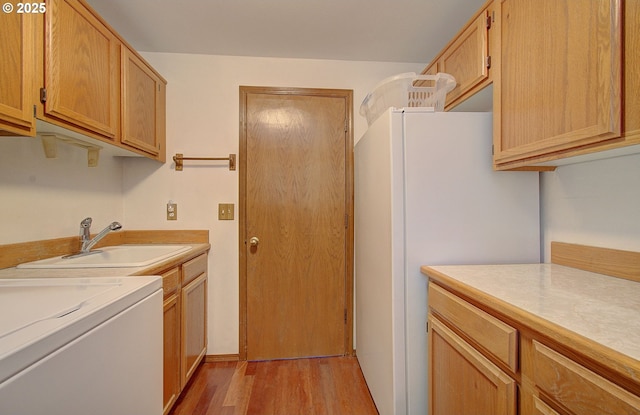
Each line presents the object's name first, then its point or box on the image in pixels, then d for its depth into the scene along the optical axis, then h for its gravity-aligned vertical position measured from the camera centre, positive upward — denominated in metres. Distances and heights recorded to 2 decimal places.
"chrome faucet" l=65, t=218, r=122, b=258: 1.46 -0.16
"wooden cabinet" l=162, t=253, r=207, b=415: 1.32 -0.71
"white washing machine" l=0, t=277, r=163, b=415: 0.49 -0.33
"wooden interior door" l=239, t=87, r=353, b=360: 1.96 -0.15
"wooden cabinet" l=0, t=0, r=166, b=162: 0.92 +0.59
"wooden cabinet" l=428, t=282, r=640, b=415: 0.50 -0.42
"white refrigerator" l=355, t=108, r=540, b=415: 1.14 -0.04
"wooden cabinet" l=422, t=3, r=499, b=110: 1.19 +0.80
